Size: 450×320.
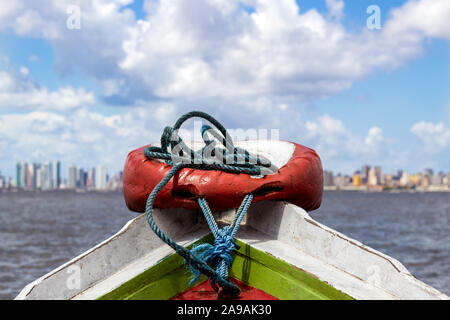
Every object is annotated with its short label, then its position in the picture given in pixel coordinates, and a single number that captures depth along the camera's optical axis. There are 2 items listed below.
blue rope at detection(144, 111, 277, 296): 2.27
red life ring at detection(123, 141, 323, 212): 2.59
